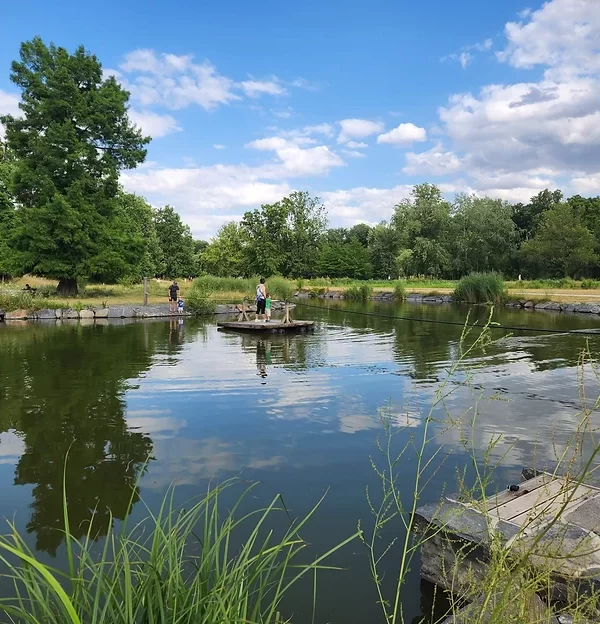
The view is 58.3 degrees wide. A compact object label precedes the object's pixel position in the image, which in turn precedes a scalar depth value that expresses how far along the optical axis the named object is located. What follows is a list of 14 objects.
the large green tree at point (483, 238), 53.53
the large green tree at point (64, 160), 27.47
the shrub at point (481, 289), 32.47
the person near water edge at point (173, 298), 25.19
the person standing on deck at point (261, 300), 19.52
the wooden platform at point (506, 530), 3.01
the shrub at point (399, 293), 38.34
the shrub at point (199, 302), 25.91
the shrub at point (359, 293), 39.78
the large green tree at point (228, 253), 60.50
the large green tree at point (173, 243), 62.00
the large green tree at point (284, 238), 58.59
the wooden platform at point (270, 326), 17.89
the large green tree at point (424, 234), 55.59
